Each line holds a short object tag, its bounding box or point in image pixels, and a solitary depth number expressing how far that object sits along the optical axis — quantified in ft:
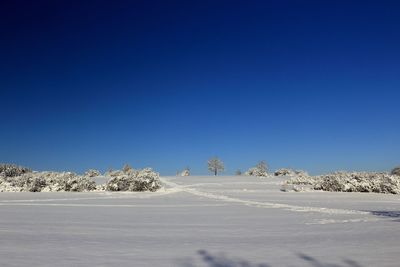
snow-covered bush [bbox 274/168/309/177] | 156.10
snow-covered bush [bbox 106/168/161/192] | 76.28
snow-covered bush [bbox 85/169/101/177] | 138.92
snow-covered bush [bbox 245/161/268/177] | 157.57
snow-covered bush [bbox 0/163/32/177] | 104.68
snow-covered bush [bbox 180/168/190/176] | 189.88
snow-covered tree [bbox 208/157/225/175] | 206.39
